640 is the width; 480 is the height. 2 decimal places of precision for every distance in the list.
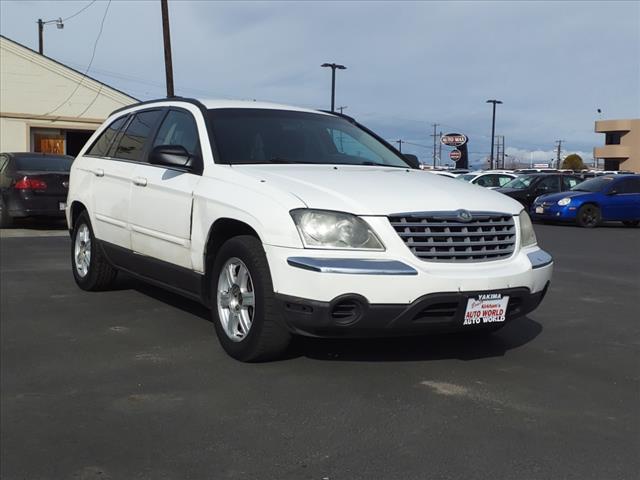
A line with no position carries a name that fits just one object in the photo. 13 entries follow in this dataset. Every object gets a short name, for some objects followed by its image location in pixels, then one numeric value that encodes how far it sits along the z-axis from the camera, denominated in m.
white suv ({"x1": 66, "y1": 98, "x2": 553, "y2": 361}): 3.92
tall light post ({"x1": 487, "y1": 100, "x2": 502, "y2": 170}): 63.69
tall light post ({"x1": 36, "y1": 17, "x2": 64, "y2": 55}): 41.00
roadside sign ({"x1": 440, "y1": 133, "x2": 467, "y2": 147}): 33.59
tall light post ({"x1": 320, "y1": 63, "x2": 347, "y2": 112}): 45.31
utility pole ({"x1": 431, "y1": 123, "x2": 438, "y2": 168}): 105.25
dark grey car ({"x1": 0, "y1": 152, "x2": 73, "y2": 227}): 12.57
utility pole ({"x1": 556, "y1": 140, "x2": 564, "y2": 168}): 108.56
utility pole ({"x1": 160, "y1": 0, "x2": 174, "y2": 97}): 23.64
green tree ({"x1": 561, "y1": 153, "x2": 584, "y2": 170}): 99.69
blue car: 17.61
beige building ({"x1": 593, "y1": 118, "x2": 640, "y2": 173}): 71.62
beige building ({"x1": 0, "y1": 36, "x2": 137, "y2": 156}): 26.19
